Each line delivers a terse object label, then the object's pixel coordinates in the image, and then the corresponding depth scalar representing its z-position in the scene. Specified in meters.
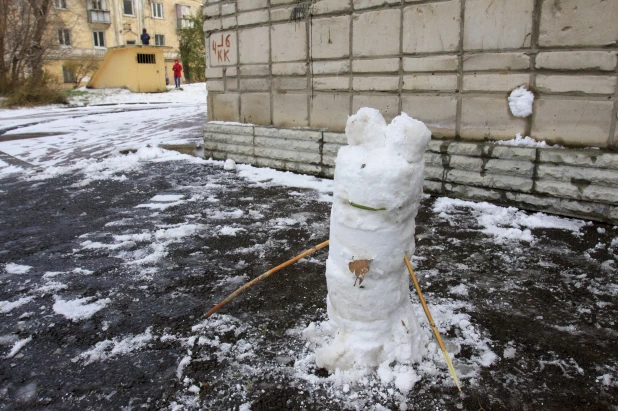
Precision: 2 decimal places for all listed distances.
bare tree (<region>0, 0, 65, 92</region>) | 19.59
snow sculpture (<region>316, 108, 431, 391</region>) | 2.27
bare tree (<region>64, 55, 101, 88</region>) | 28.20
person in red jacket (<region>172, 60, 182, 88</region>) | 31.46
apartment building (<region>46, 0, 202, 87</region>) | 38.28
